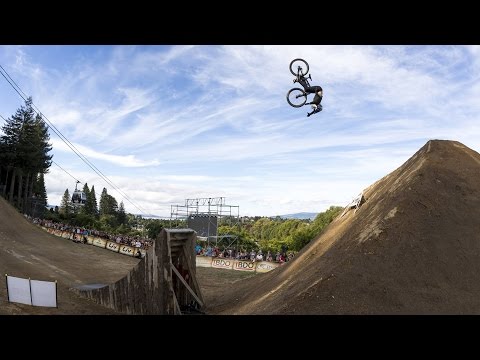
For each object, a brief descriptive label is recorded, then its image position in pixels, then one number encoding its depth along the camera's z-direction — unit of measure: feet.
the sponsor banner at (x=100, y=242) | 121.23
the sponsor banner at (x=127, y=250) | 114.37
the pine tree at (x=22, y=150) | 183.21
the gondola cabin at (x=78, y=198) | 180.24
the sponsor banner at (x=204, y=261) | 106.52
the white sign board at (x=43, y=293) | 43.34
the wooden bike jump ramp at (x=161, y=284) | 39.29
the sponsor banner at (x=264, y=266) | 98.02
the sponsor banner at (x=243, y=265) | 100.68
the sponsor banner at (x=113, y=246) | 117.70
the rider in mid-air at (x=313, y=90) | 43.06
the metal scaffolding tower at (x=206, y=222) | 127.44
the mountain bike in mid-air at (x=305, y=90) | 43.14
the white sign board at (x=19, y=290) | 42.45
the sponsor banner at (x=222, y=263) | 104.37
